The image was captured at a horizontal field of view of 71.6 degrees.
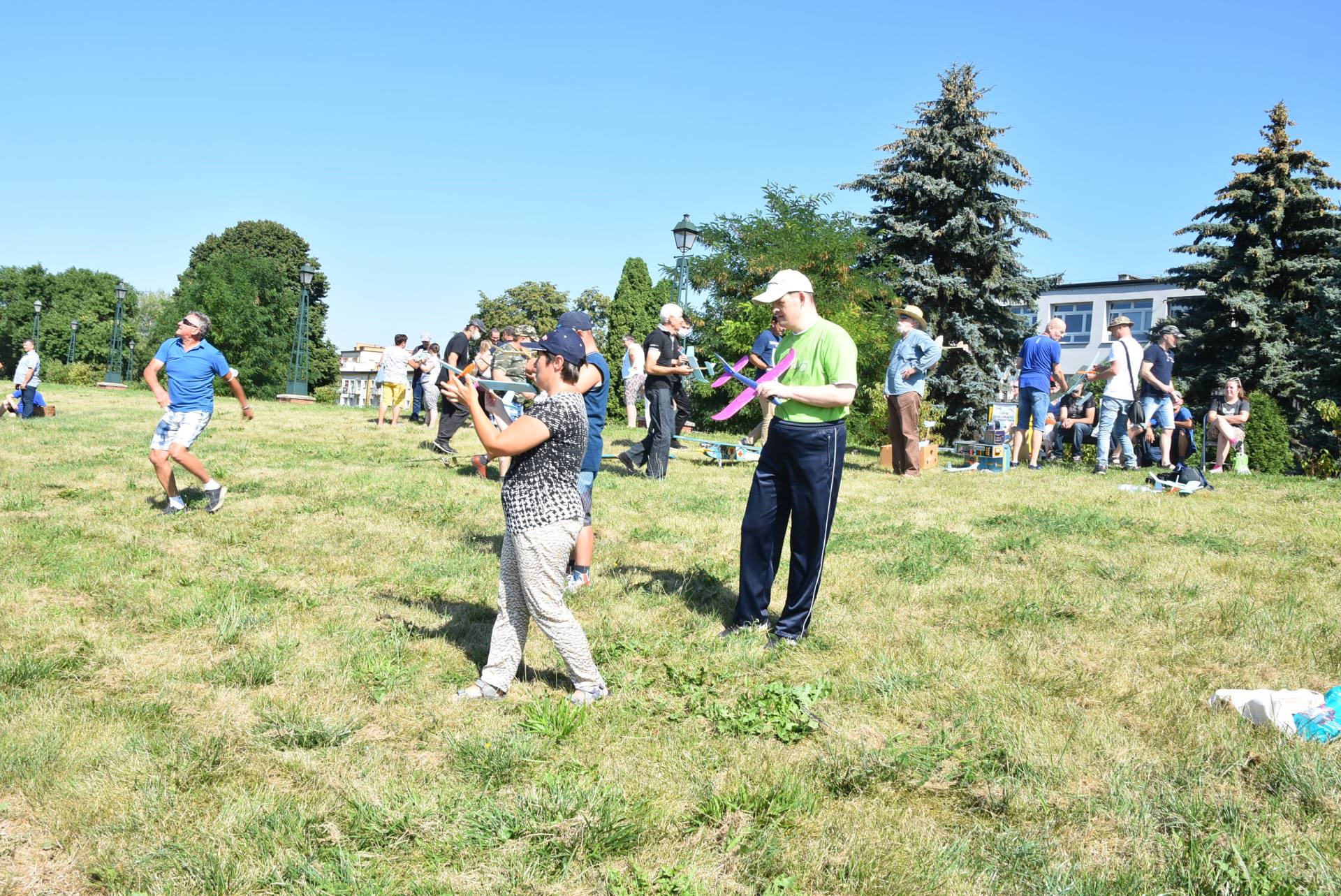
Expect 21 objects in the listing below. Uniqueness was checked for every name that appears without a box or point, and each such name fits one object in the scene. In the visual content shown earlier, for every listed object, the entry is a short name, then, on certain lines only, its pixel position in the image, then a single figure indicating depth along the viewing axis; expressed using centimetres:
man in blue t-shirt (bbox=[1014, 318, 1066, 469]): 1334
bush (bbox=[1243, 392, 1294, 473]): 1648
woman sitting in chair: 1451
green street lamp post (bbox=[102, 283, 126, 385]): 4299
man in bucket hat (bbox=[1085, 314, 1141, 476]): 1314
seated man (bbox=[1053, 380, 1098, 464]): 1731
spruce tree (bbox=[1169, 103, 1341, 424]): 2689
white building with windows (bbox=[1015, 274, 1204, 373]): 4888
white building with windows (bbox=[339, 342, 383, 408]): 8806
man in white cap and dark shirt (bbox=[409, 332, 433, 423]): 1900
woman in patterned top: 429
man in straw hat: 1221
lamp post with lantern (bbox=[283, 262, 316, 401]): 3191
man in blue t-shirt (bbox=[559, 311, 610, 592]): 570
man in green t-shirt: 510
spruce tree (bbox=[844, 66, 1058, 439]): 2902
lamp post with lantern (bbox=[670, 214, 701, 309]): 2102
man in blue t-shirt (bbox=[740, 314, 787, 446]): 1105
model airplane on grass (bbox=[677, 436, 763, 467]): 1345
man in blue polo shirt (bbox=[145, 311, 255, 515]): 867
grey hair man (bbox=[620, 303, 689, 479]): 1098
